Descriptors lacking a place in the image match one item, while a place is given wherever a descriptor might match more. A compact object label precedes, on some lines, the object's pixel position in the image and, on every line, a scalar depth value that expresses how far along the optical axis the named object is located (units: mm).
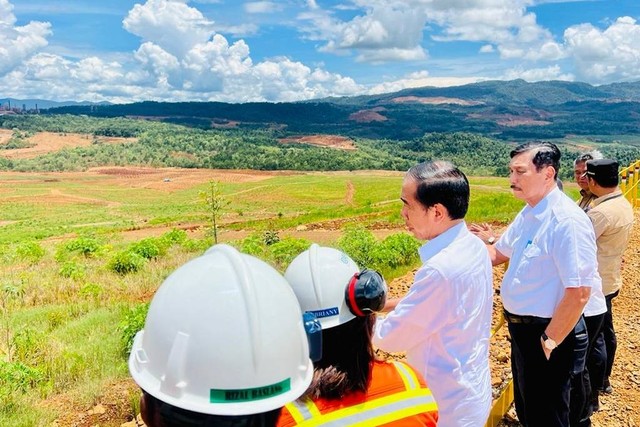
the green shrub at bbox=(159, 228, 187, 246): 15929
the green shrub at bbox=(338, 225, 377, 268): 9180
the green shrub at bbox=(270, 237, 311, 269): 10453
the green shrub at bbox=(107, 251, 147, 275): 11188
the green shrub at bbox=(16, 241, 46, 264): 14633
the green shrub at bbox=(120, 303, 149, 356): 5523
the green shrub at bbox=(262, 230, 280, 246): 14863
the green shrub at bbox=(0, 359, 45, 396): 4264
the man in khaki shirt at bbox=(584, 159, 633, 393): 3205
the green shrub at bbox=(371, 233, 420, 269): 9172
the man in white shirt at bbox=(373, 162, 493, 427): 1842
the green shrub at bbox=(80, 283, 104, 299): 8590
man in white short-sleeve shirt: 2396
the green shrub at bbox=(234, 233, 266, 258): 12047
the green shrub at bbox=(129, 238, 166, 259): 13007
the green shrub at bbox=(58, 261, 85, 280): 10430
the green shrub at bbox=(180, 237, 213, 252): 14562
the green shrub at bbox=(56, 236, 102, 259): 14922
